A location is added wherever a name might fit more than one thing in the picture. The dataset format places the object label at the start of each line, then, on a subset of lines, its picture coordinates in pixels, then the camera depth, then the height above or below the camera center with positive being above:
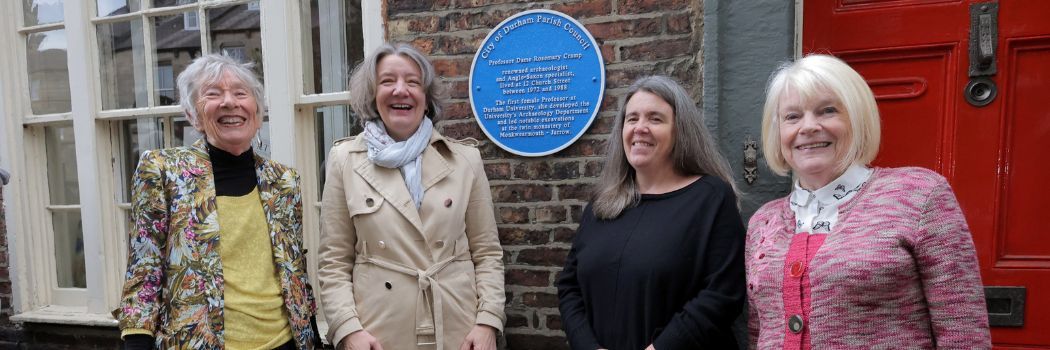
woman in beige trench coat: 2.07 -0.36
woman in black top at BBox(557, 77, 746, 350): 1.77 -0.36
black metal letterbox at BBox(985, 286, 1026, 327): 2.12 -0.67
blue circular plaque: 2.57 +0.22
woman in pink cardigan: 1.32 -0.28
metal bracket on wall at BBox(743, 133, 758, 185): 2.30 -0.13
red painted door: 2.09 +0.00
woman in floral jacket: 1.87 -0.34
